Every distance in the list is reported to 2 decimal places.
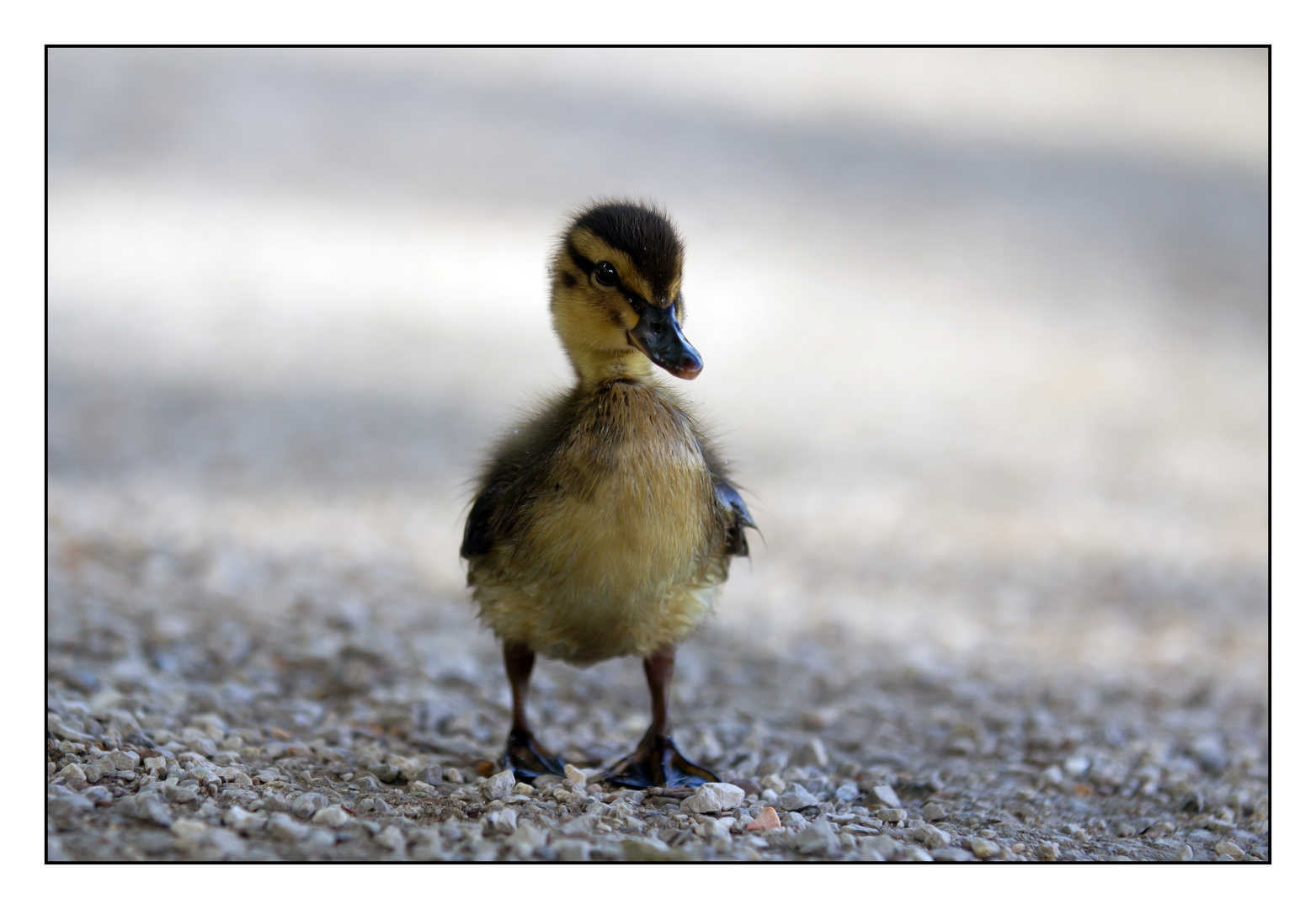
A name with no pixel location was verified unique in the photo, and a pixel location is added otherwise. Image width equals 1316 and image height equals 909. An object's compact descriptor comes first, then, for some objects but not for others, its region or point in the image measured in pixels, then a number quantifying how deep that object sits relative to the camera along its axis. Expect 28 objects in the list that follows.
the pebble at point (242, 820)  4.37
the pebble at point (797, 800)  5.09
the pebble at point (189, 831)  4.14
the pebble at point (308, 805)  4.61
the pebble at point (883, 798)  5.39
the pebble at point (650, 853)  4.20
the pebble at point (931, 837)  4.76
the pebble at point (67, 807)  4.30
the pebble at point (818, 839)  4.42
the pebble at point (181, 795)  4.63
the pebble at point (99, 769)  4.78
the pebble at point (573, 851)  4.14
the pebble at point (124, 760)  4.92
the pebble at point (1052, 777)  5.98
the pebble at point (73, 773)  4.72
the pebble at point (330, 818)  4.45
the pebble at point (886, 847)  4.46
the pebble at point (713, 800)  4.89
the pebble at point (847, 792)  5.44
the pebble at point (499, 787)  4.96
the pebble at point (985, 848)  4.68
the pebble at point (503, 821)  4.45
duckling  4.85
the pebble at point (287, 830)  4.25
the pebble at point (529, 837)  4.28
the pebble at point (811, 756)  5.98
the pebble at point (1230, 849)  5.06
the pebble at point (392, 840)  4.24
